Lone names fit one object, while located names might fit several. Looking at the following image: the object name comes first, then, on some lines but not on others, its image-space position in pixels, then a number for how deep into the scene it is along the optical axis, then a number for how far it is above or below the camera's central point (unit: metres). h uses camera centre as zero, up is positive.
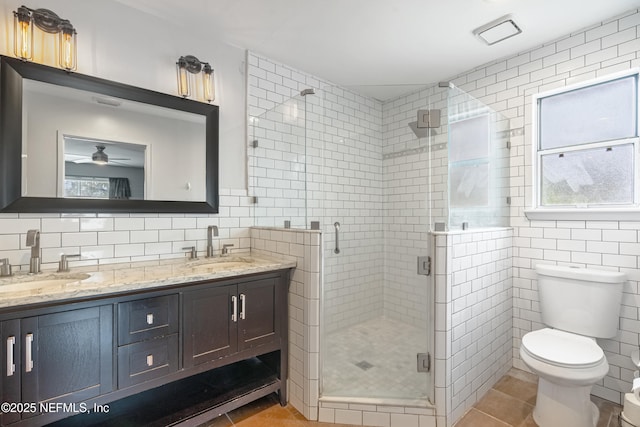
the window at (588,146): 2.01 +0.50
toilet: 1.62 -0.81
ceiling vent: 2.08 +1.36
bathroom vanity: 1.23 -0.65
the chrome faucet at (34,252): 1.61 -0.22
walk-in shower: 1.93 +0.07
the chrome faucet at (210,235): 2.26 -0.18
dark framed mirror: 1.64 +0.44
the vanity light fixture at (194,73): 2.18 +1.07
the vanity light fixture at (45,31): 1.62 +1.05
